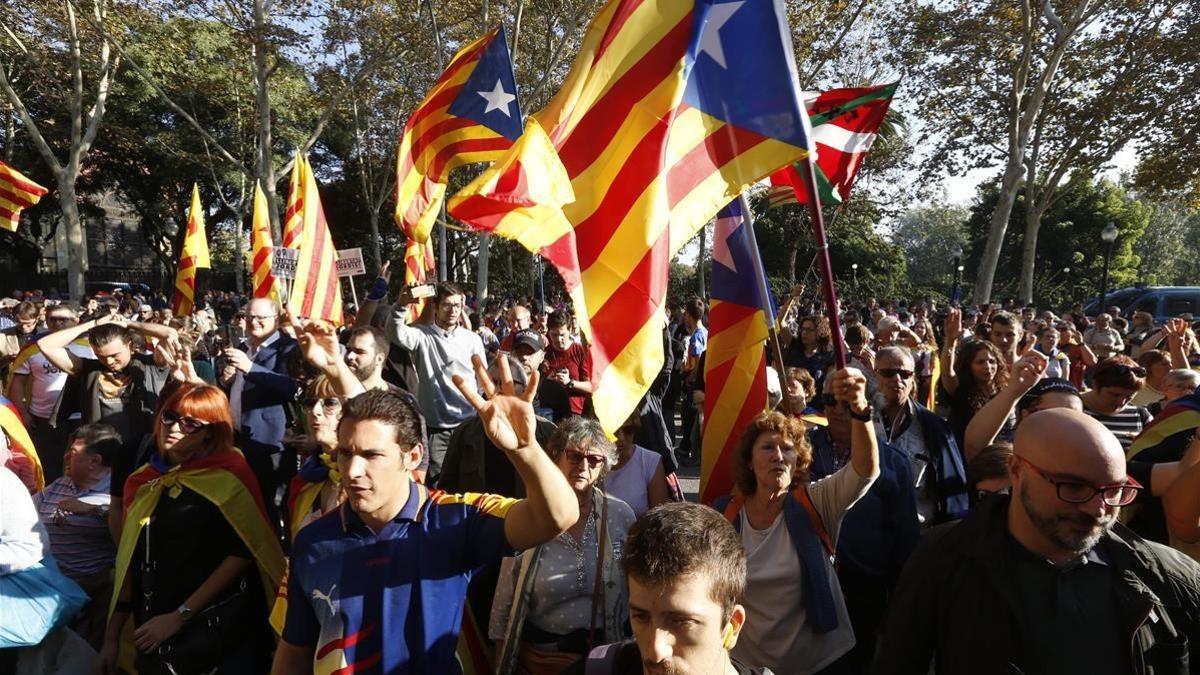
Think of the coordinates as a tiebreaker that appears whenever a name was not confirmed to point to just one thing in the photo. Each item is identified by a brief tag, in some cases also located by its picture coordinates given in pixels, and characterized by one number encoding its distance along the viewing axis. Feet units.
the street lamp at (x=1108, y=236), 65.26
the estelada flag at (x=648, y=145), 9.41
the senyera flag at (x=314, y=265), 23.97
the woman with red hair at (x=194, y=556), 9.58
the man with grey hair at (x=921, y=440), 12.26
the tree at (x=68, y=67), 53.67
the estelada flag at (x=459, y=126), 19.38
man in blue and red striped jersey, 7.11
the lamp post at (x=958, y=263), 85.30
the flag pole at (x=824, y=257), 8.86
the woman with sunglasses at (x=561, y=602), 9.07
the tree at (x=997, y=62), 50.75
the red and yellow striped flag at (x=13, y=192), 30.37
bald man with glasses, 6.47
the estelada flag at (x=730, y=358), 11.79
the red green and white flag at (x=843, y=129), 14.98
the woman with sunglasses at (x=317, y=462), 9.94
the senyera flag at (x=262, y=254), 27.78
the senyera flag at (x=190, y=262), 32.30
